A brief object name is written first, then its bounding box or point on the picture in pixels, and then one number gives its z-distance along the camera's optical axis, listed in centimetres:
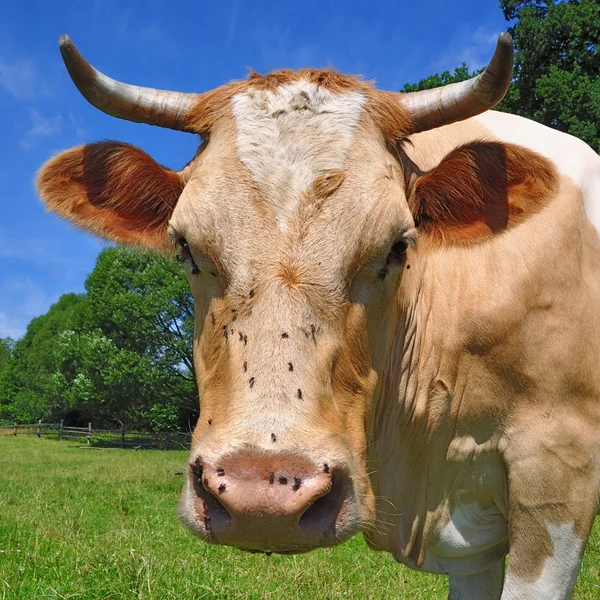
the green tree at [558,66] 1859
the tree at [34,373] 5531
